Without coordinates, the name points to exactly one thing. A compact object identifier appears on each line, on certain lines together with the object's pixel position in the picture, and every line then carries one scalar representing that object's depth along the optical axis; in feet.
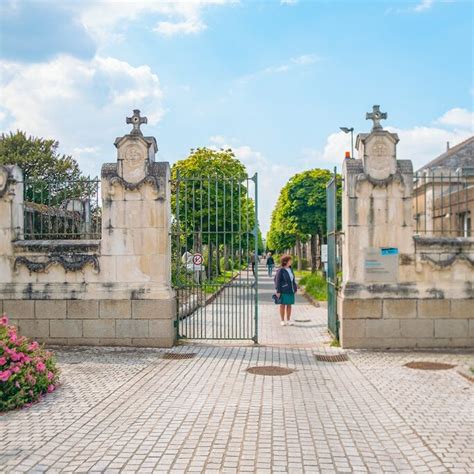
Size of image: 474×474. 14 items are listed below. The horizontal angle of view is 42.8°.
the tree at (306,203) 112.16
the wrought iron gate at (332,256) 37.91
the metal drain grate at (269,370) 29.07
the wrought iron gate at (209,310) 36.09
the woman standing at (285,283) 45.78
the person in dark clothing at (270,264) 144.02
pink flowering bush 22.75
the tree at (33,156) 123.85
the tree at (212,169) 75.00
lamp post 85.08
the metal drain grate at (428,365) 30.09
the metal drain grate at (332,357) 32.78
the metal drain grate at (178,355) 33.55
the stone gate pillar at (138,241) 36.32
